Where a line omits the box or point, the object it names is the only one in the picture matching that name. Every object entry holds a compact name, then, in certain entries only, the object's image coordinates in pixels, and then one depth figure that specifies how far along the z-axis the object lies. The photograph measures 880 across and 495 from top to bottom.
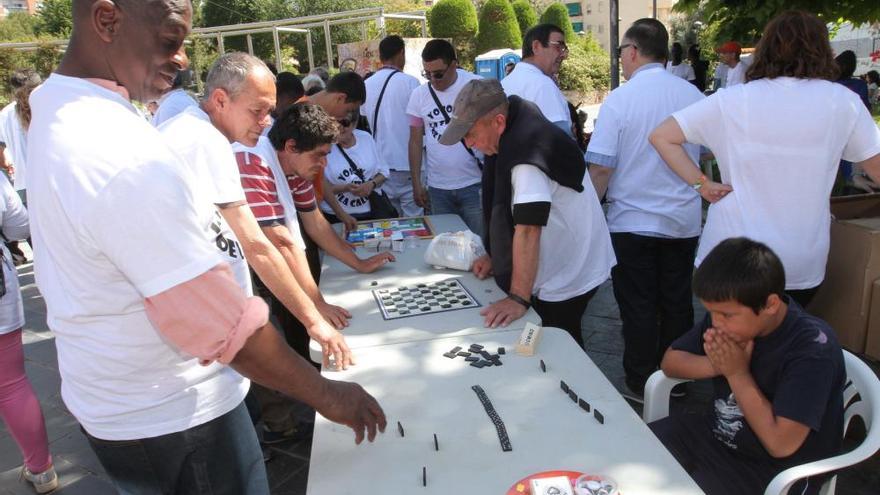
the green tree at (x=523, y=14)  28.27
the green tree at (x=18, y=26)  39.84
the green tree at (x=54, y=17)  35.84
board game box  3.39
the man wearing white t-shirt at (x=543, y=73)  3.87
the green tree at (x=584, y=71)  19.44
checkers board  2.36
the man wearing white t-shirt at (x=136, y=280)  0.97
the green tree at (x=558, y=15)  26.00
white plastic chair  1.52
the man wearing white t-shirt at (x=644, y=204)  2.99
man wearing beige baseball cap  2.23
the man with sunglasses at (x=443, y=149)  4.20
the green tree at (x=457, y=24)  24.16
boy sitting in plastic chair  1.56
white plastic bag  2.76
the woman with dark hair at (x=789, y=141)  2.21
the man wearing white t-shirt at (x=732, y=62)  6.88
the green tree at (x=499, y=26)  24.25
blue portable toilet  15.10
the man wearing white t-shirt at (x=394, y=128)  4.85
